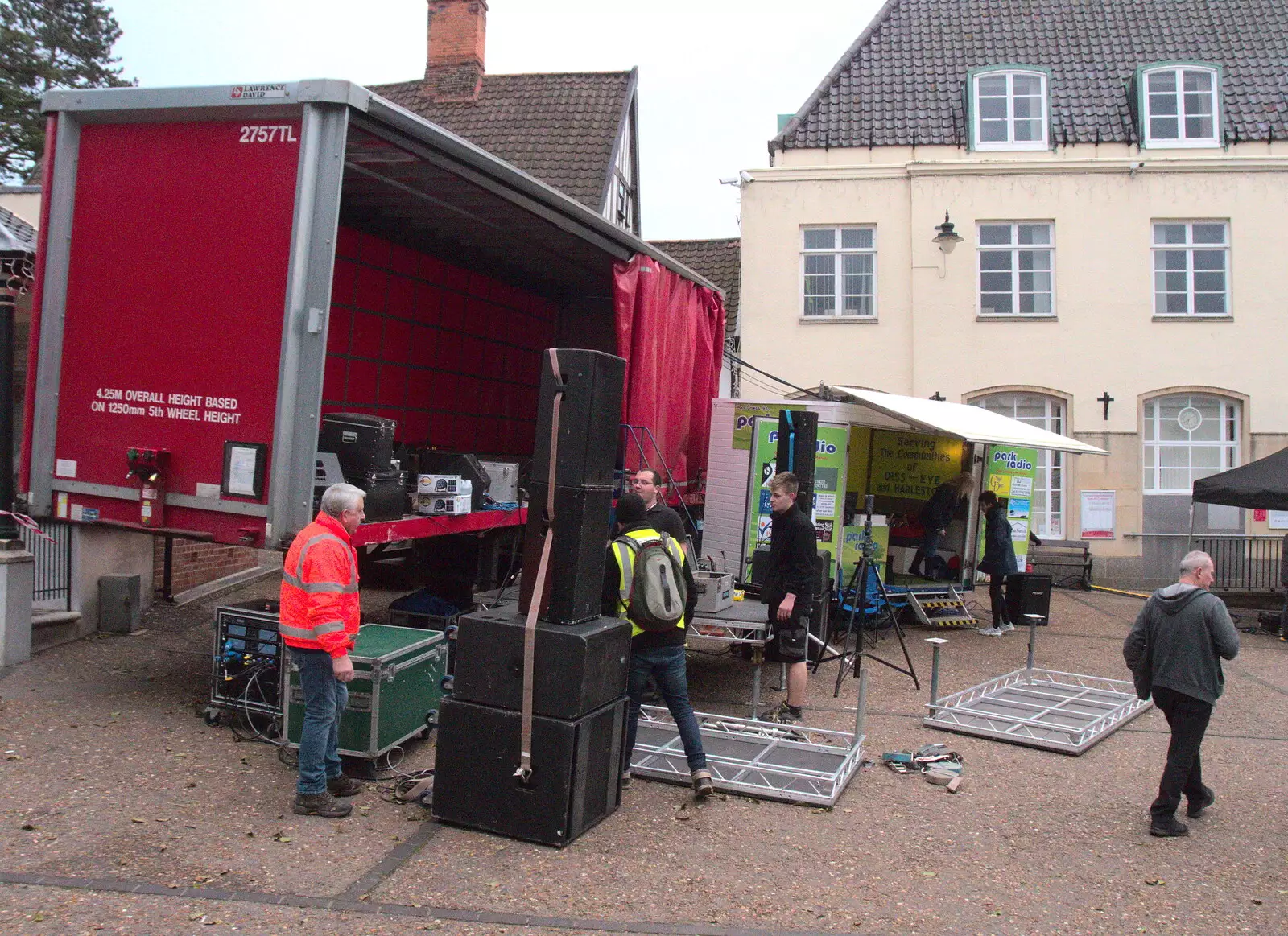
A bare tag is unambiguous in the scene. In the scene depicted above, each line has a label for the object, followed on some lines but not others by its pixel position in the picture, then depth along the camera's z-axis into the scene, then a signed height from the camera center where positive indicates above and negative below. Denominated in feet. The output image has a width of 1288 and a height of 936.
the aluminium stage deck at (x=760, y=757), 19.26 -4.42
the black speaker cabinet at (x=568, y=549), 16.53 -0.41
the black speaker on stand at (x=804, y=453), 25.84 +1.91
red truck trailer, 18.99 +4.09
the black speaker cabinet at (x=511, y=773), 16.15 -3.89
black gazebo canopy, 41.50 +2.55
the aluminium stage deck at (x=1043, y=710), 23.72 -4.07
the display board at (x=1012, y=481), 44.45 +2.48
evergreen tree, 78.18 +39.24
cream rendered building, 55.67 +14.62
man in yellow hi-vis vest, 18.45 -2.13
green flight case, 19.20 -3.30
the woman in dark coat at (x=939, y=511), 42.75 +1.07
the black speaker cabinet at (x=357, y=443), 21.68 +1.46
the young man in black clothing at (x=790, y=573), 22.59 -0.88
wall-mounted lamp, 52.31 +14.68
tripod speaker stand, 26.58 -2.13
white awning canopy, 32.30 +3.84
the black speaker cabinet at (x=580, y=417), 16.40 +1.64
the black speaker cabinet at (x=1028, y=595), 37.86 -1.89
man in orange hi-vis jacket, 16.72 -1.74
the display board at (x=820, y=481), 35.55 +1.73
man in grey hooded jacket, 17.65 -1.93
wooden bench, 53.36 -1.03
